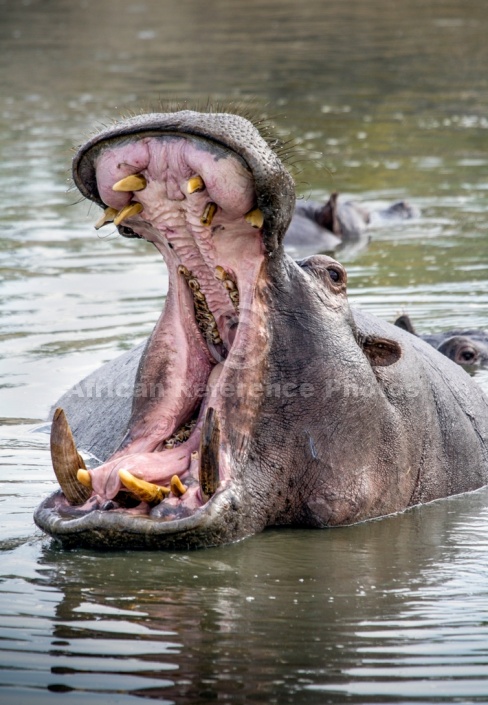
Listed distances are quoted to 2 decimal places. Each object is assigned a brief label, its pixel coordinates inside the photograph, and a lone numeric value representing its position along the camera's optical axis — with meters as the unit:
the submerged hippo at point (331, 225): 26.42
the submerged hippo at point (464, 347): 17.66
